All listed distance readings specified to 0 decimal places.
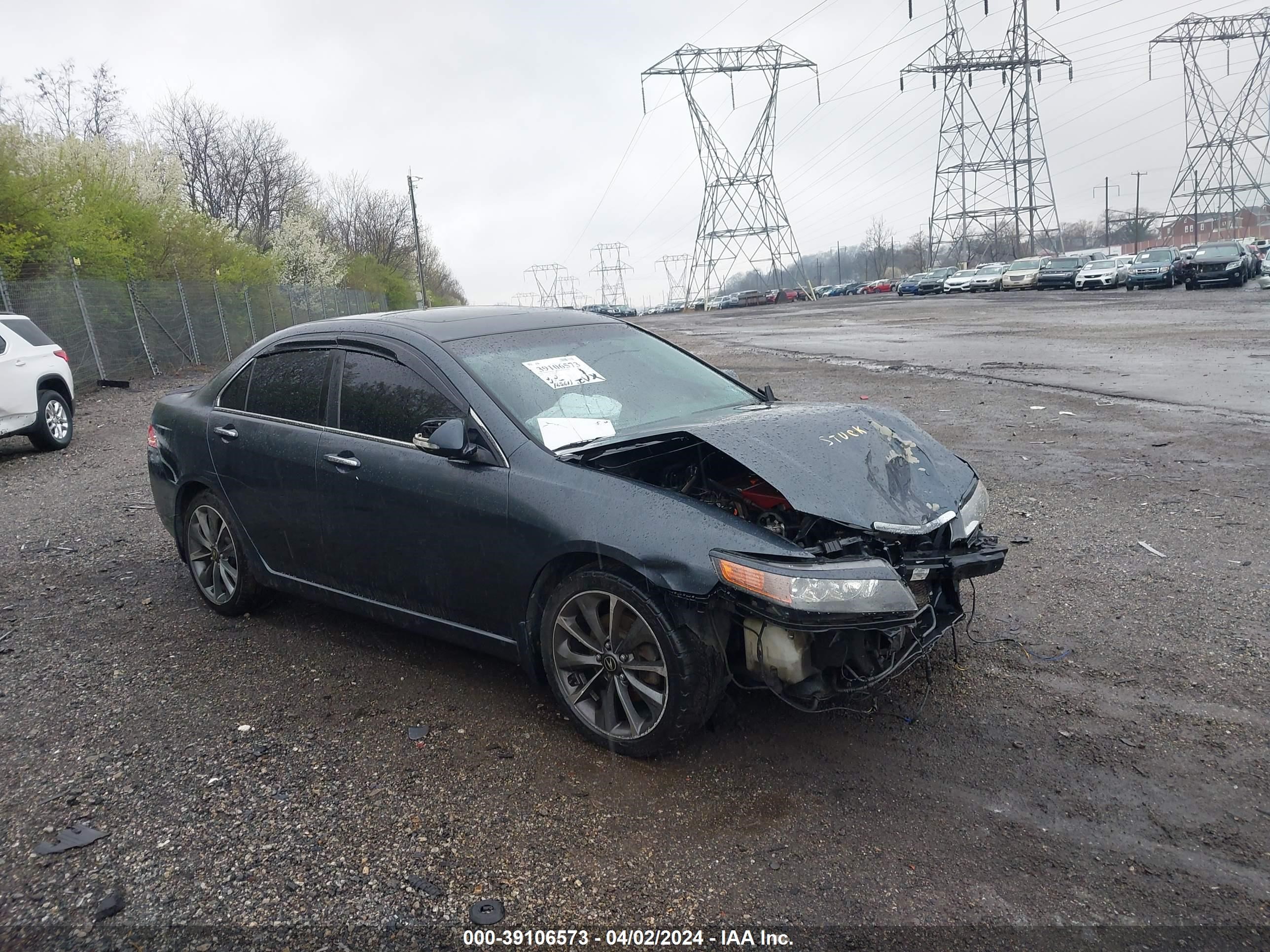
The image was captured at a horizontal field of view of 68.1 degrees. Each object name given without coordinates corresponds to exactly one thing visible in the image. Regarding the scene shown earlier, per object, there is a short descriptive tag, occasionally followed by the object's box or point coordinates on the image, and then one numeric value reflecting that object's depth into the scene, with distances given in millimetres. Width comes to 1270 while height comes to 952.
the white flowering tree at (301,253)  48375
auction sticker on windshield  4293
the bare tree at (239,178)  51031
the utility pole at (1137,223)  88312
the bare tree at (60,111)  39688
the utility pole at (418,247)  66062
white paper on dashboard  3887
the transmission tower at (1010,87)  60344
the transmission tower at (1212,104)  63812
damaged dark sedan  3303
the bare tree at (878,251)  121612
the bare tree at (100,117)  40750
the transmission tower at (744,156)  61656
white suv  11641
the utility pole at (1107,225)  93188
